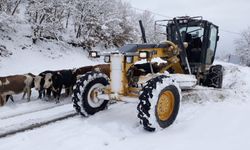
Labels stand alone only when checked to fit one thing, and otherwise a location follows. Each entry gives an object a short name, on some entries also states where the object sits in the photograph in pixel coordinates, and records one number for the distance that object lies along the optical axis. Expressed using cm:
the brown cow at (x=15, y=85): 534
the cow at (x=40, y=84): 573
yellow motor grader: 364
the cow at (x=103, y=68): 673
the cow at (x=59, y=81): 573
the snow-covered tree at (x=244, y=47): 3503
